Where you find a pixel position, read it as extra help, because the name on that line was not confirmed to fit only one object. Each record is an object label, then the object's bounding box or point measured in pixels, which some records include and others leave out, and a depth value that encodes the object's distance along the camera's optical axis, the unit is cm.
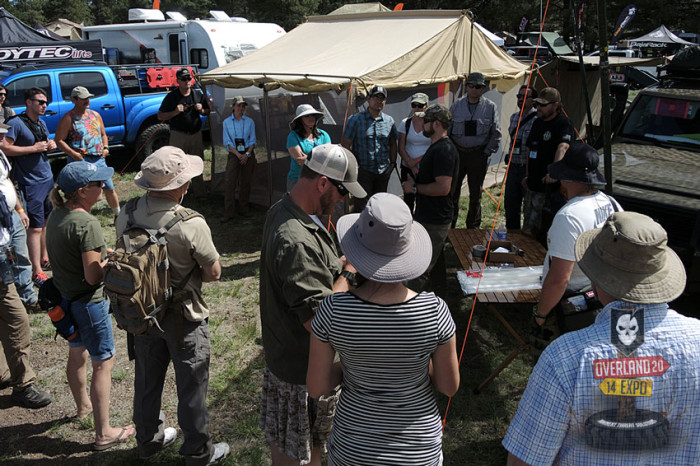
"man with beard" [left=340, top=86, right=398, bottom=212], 600
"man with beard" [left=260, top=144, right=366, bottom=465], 219
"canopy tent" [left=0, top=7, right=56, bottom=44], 1255
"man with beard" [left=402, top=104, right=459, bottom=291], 427
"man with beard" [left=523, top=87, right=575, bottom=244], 535
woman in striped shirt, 181
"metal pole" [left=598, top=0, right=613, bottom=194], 327
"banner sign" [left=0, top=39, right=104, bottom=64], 1042
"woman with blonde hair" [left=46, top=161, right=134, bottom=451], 288
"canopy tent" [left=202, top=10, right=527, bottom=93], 677
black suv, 451
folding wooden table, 375
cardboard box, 429
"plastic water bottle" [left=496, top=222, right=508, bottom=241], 475
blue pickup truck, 915
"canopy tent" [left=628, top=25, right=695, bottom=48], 2630
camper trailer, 1287
